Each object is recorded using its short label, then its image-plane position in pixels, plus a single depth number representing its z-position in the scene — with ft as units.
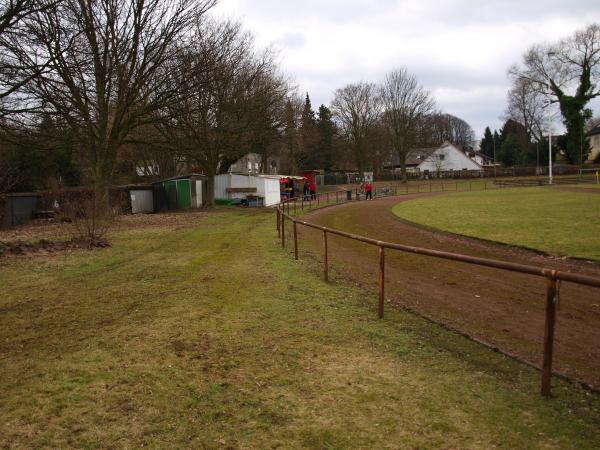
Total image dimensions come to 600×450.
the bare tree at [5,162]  63.13
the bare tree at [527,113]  262.20
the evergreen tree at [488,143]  373.40
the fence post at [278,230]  52.22
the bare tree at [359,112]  253.03
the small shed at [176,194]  113.91
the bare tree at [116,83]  67.31
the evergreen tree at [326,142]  276.00
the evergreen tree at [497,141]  345.92
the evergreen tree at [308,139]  227.61
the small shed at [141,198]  105.91
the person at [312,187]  159.65
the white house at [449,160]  297.53
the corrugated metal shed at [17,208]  75.20
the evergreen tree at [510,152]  281.95
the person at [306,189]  157.18
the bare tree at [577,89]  219.82
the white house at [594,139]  278.85
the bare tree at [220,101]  78.43
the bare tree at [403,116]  244.63
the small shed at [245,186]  120.26
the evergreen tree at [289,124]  136.98
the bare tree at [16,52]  36.83
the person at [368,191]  144.97
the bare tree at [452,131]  362.74
